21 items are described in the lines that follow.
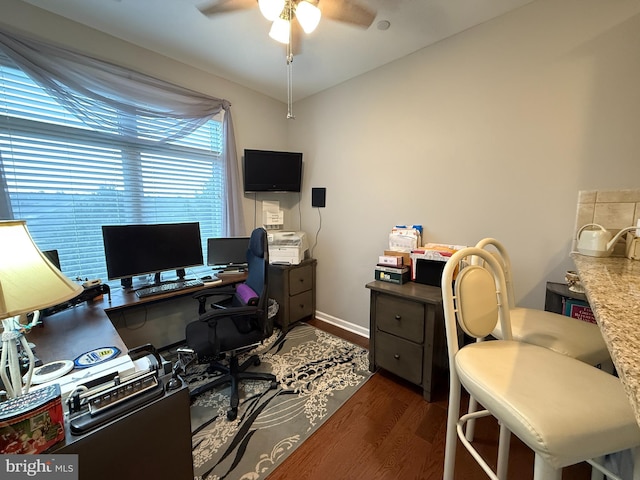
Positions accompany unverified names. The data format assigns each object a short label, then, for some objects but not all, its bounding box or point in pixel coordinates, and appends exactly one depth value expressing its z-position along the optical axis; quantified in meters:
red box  0.61
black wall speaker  2.97
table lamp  0.65
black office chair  1.62
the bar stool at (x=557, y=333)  1.01
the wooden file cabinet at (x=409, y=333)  1.74
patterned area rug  1.38
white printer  2.79
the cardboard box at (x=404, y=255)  2.16
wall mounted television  2.81
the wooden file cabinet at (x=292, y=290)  2.76
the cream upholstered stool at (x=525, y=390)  0.60
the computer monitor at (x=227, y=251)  2.54
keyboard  1.92
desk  0.73
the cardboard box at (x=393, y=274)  2.02
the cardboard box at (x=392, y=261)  2.05
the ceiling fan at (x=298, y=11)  1.38
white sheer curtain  1.67
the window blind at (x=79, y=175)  1.68
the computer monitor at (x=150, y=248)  1.90
